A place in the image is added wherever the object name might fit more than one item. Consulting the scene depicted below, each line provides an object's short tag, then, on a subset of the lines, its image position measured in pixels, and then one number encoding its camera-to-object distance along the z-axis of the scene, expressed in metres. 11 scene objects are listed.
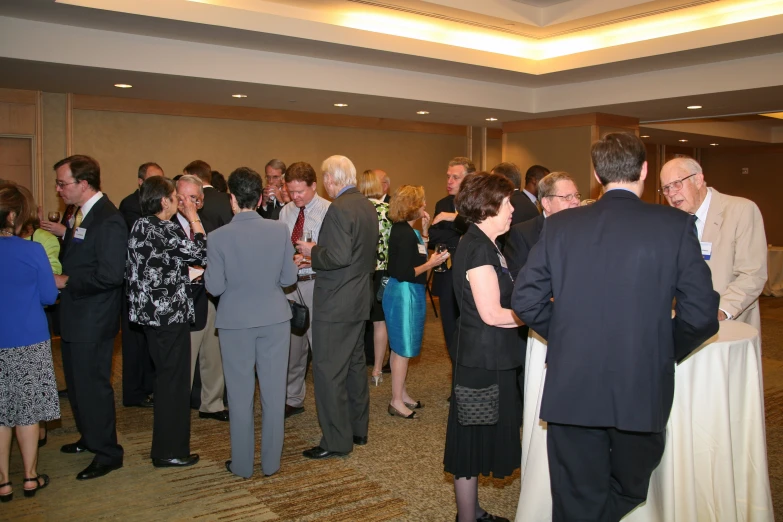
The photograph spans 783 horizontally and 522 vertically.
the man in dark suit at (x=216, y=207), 5.08
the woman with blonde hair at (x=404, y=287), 4.79
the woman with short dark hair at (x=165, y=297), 3.70
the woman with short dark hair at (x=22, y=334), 3.37
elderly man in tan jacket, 3.51
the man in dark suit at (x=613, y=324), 2.22
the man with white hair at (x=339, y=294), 3.94
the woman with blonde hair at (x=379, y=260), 5.41
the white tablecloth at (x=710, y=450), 2.64
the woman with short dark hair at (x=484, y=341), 2.81
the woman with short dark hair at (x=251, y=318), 3.61
